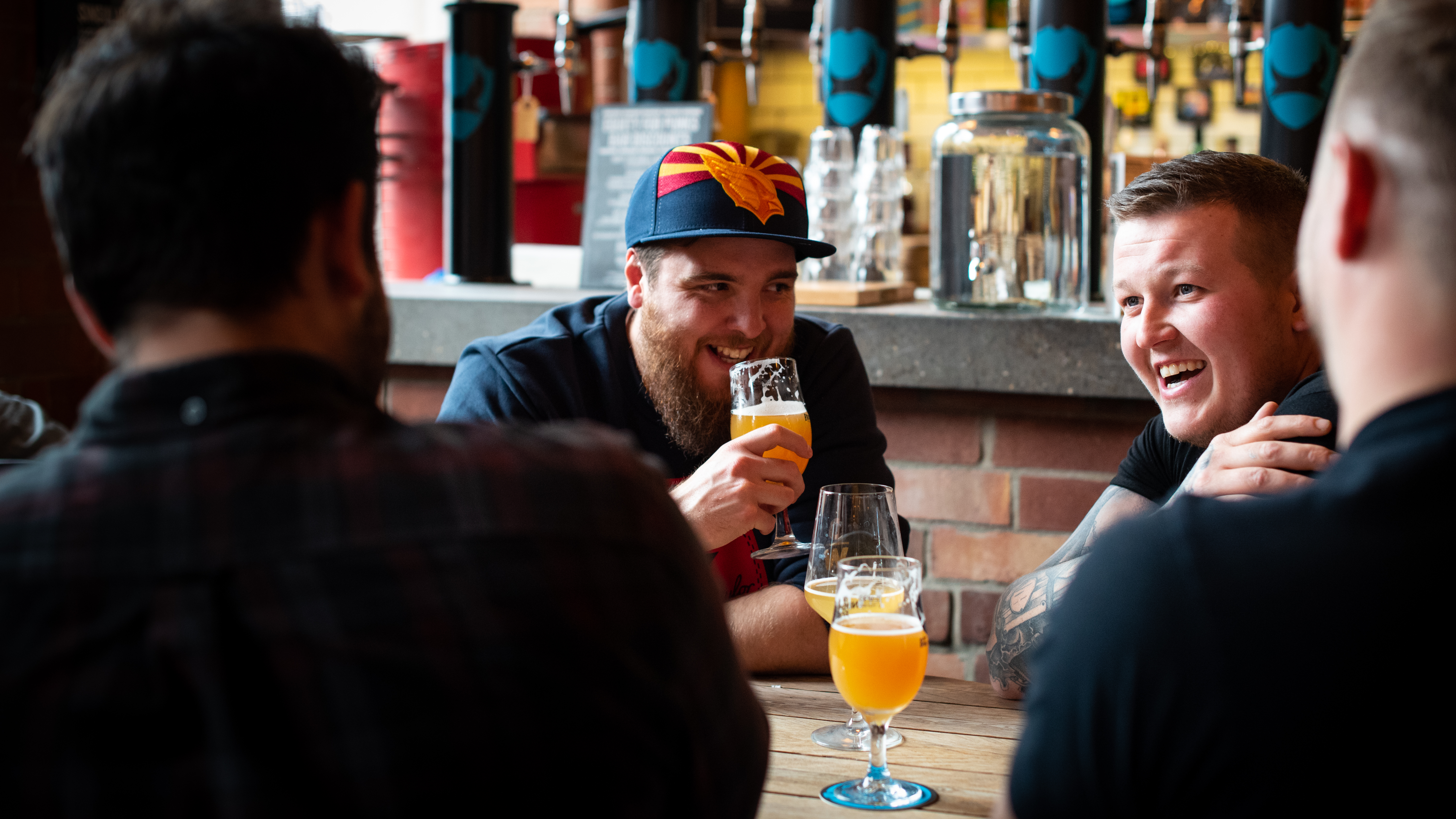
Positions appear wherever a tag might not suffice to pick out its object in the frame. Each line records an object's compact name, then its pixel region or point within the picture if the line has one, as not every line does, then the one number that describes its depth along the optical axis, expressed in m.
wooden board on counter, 2.28
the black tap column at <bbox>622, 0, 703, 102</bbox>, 2.48
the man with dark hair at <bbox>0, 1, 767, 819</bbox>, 0.63
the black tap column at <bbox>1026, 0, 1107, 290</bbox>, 2.28
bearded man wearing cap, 1.77
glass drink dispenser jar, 2.22
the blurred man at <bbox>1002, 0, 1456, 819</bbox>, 0.60
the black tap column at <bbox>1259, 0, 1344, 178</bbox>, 2.13
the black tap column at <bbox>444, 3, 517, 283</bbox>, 2.59
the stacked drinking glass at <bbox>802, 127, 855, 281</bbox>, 2.41
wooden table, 1.07
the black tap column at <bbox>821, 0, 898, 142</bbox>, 2.34
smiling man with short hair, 1.45
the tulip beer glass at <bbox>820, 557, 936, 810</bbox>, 1.07
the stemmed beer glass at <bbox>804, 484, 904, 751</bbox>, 1.26
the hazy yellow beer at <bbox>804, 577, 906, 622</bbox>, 1.12
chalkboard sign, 2.50
